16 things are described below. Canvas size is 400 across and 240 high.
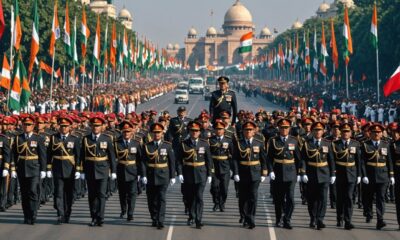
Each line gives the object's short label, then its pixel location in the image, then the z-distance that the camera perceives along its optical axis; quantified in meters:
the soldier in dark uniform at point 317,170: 17.70
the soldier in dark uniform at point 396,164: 18.00
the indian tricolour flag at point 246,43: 50.97
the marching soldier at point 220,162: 19.07
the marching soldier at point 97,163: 17.80
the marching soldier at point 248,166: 17.81
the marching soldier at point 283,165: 17.77
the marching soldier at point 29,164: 18.08
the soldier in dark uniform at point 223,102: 22.09
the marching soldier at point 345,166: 17.95
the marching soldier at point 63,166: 18.09
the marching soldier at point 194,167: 17.80
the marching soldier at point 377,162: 18.08
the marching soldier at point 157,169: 17.69
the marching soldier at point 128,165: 18.45
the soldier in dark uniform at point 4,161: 18.81
